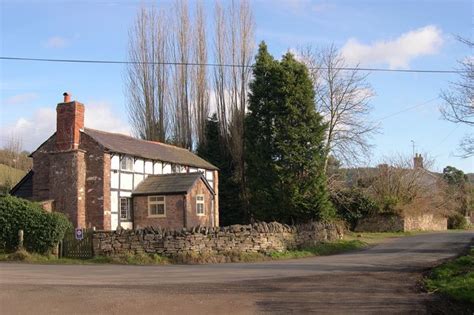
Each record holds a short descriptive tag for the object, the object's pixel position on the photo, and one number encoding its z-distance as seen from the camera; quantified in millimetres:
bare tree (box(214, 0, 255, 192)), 43625
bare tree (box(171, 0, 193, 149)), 47938
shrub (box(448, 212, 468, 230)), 57562
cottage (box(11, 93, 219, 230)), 27969
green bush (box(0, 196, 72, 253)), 23781
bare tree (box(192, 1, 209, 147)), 47594
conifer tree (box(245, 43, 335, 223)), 34938
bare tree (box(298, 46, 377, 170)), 40906
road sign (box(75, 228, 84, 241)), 23906
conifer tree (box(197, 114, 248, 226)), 42594
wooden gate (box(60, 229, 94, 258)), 23750
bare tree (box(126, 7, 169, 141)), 48594
